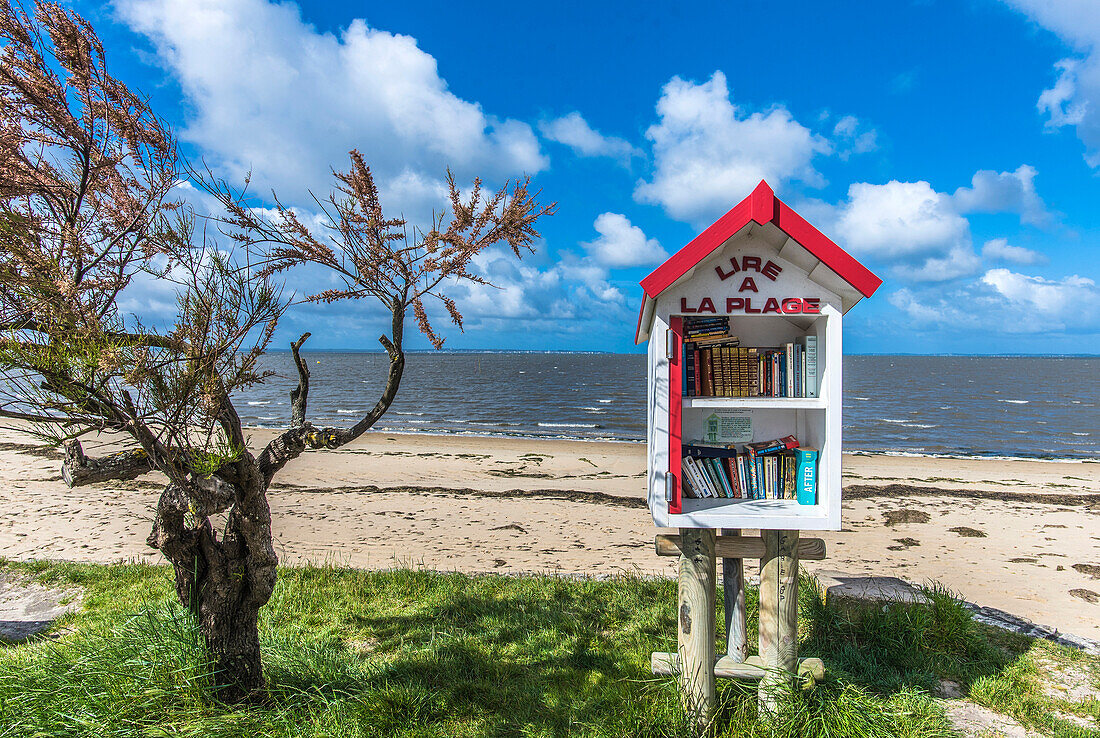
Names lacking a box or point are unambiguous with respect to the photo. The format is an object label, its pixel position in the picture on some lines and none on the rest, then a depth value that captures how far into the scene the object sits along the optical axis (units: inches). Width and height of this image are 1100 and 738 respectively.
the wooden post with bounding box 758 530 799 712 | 143.5
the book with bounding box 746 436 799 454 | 147.4
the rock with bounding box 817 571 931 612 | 206.8
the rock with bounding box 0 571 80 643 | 193.0
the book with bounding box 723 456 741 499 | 149.3
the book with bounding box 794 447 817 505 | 143.6
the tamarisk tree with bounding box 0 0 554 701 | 93.4
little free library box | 130.8
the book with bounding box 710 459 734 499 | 149.0
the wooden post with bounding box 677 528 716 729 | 140.9
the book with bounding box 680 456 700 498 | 148.8
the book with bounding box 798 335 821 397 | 140.6
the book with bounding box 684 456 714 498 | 148.3
